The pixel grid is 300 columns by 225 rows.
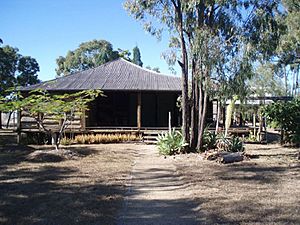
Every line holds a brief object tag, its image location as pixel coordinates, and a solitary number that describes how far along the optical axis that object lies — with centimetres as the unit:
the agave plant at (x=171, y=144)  1297
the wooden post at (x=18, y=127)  1834
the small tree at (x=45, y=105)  1199
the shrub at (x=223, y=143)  1254
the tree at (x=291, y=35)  2420
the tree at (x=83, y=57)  5575
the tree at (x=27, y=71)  4614
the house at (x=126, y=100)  2109
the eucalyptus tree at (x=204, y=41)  1155
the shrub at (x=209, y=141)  1332
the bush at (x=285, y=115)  1391
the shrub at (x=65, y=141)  1730
